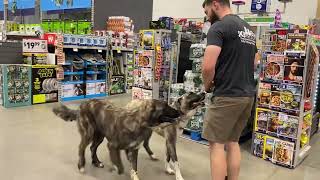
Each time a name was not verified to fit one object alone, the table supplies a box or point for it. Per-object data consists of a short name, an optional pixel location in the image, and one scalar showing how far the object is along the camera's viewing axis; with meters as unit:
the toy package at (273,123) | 2.83
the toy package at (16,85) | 4.55
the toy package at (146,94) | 3.84
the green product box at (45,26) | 7.24
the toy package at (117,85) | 6.00
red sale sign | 5.10
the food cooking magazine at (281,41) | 2.76
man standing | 1.81
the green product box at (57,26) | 6.87
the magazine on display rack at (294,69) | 2.68
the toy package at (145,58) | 3.78
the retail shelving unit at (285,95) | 2.69
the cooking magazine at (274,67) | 2.78
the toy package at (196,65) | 3.22
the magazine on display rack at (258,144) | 2.94
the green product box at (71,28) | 6.64
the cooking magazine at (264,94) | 2.87
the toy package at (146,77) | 3.82
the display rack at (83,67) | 5.26
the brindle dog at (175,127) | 2.30
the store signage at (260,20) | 3.39
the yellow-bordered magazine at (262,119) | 2.89
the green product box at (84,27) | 6.54
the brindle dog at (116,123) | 2.04
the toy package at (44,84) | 4.80
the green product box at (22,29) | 6.76
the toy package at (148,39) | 3.77
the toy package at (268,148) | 2.87
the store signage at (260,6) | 3.50
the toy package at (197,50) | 3.22
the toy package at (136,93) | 3.96
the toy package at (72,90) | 5.23
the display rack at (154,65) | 3.78
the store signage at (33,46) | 4.93
